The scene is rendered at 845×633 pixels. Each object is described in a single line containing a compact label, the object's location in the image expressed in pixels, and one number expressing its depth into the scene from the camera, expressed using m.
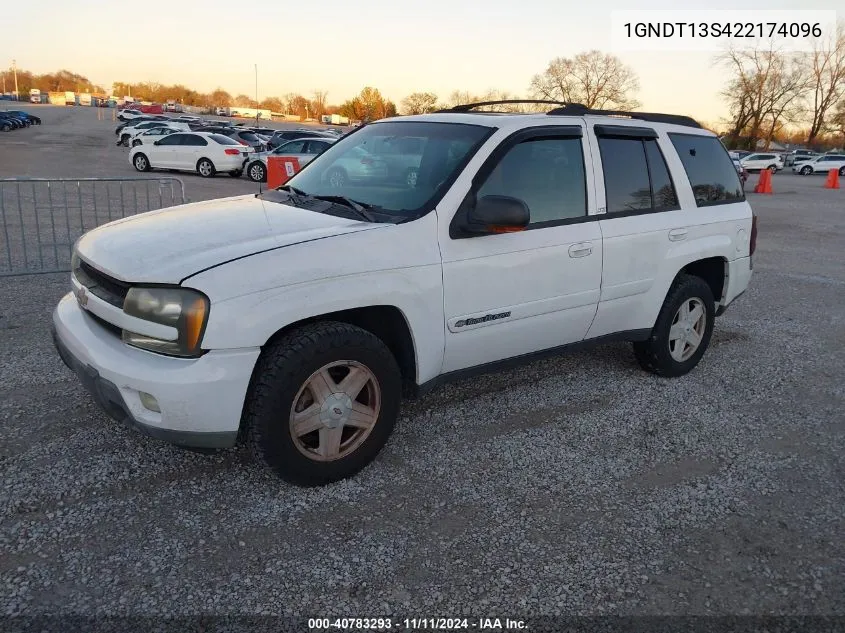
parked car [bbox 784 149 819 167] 46.31
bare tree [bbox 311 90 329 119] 128.04
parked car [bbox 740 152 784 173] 42.94
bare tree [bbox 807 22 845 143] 72.88
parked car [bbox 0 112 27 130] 49.91
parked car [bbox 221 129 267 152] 28.56
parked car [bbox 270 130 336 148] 29.00
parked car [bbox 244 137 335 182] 20.62
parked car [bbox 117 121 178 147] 37.09
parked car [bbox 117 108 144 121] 65.22
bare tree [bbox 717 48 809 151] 70.94
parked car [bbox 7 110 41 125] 54.92
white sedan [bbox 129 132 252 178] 21.62
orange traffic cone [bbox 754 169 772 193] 25.64
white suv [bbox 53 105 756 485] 2.85
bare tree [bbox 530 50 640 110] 77.62
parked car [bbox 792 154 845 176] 42.97
